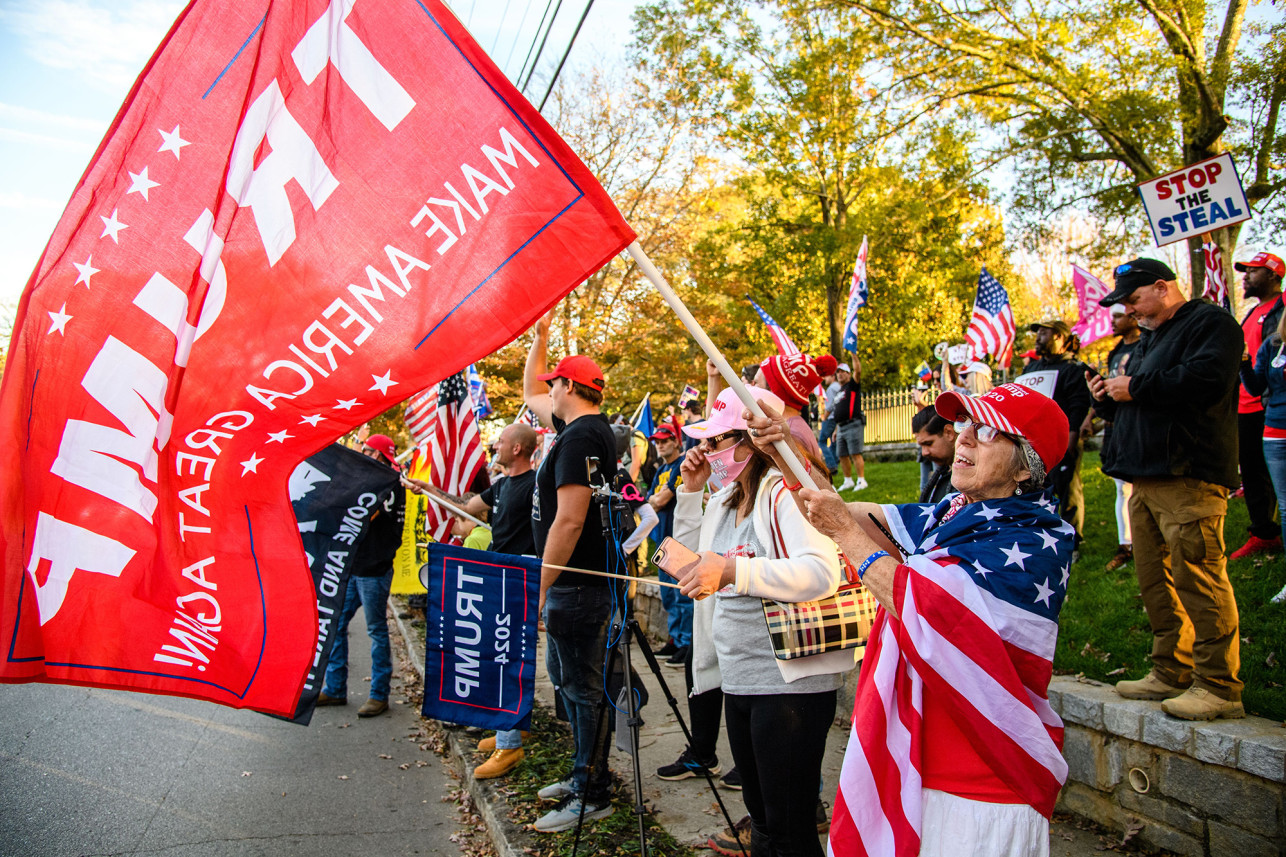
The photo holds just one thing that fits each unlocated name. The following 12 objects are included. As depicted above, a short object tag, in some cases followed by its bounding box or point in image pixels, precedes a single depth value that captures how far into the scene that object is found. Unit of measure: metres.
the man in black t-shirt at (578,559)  4.25
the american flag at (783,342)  6.82
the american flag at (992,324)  8.91
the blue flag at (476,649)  4.87
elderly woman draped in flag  2.09
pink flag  8.41
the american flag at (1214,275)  6.32
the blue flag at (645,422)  12.71
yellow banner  8.15
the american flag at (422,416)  8.72
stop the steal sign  6.21
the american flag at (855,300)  9.57
